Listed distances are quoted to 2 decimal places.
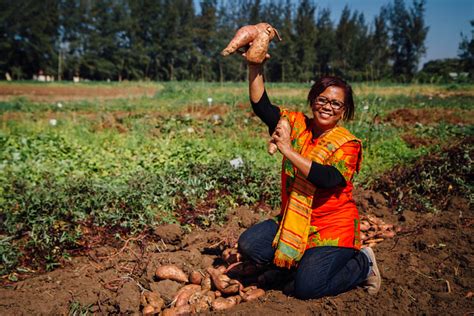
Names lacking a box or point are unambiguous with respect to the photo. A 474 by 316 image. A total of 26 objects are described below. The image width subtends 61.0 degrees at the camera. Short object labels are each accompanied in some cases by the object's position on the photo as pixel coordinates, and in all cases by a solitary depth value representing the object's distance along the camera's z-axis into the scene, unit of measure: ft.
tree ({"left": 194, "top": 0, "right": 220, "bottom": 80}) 132.98
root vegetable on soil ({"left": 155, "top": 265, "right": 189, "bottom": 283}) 8.12
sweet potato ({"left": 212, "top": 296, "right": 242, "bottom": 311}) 7.16
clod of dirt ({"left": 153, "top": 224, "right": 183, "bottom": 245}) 9.67
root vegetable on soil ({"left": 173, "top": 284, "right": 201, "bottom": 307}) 7.49
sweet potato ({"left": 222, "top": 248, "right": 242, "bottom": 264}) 8.59
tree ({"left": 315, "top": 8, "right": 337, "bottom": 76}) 127.24
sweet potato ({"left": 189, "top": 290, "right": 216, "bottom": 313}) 7.20
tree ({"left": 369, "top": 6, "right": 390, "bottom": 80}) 131.75
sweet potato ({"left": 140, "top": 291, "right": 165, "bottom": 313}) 7.39
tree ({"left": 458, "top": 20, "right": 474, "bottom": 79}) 70.44
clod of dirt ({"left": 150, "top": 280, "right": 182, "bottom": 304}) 7.83
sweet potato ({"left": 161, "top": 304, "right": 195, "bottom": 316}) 7.11
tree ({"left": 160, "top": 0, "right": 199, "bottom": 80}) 130.31
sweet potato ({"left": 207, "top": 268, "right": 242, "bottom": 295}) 7.72
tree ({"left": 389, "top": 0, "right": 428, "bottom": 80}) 131.54
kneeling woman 7.17
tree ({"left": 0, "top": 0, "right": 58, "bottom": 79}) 105.81
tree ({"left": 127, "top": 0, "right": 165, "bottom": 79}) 130.31
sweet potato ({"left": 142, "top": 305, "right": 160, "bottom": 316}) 7.21
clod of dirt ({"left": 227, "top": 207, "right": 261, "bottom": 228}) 10.43
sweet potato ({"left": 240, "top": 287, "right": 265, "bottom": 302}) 7.43
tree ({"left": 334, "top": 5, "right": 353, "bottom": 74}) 117.84
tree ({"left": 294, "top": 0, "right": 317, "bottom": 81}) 116.98
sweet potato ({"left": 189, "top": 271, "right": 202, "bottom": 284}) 8.14
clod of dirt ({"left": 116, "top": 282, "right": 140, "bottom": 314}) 7.25
